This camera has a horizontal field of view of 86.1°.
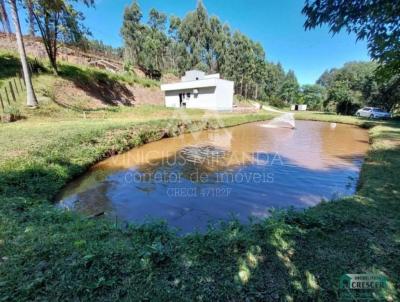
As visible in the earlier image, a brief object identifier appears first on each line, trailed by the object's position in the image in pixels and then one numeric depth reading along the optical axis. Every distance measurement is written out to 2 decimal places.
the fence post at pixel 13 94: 11.54
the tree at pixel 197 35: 35.44
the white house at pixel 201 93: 23.33
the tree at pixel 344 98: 24.88
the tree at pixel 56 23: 12.75
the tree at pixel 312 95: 49.49
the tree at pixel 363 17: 2.07
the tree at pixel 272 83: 52.00
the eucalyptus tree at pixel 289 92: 58.25
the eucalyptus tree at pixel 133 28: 34.75
